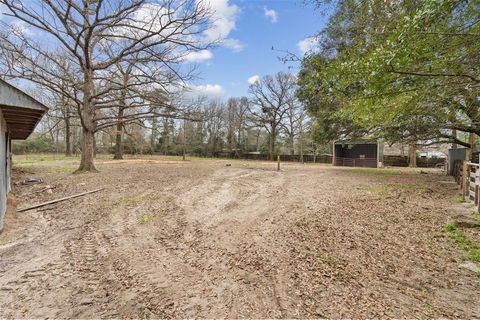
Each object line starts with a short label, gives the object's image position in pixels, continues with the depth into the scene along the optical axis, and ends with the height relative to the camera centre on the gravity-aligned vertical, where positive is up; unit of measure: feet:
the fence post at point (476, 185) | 18.95 -2.35
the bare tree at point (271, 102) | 109.29 +22.54
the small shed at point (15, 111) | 15.06 +2.89
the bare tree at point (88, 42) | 31.89 +15.40
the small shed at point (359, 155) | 77.56 -0.80
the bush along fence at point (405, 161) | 92.54 -2.97
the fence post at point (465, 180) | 23.36 -2.47
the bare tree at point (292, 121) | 109.91 +14.24
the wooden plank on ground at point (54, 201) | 21.62 -4.73
